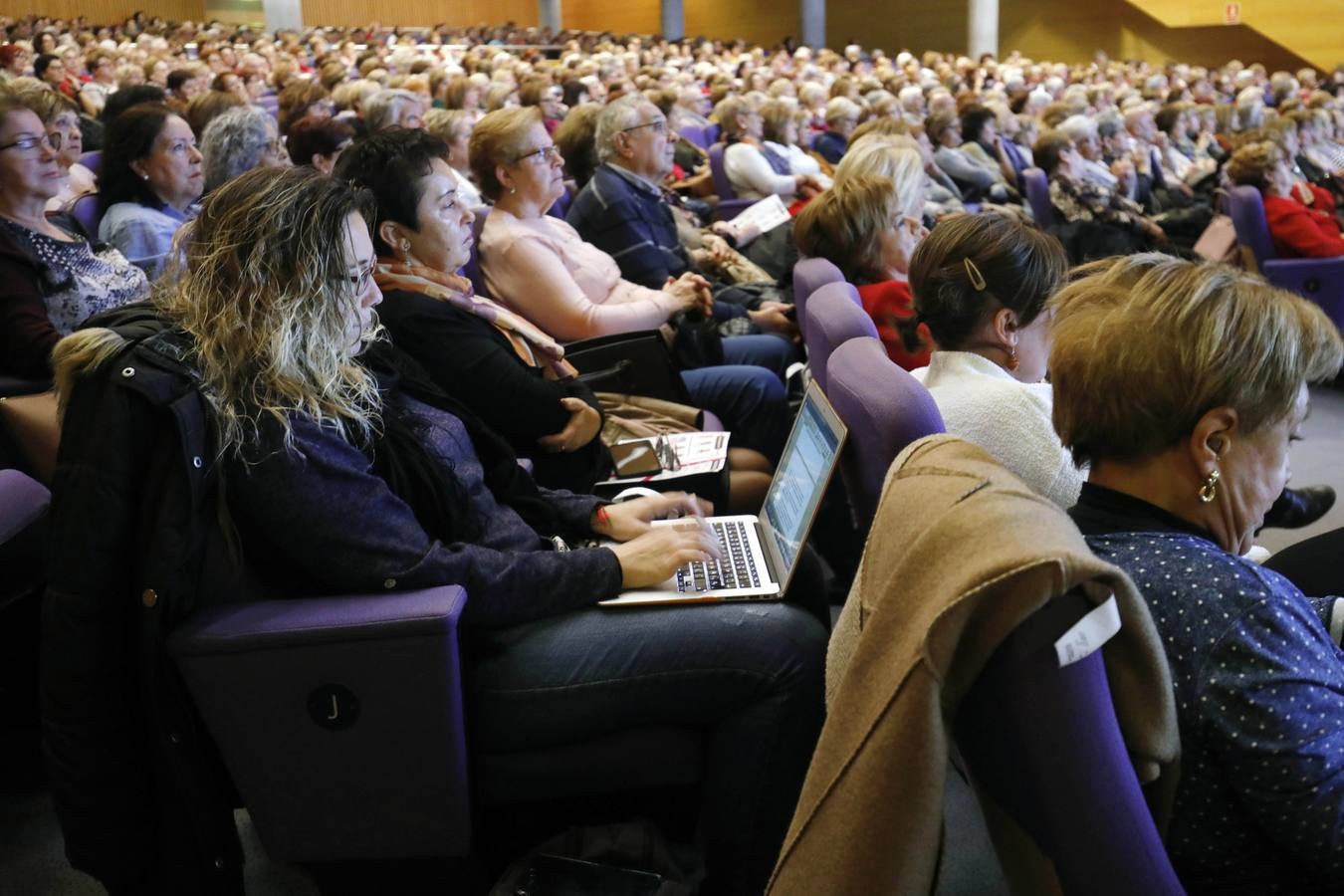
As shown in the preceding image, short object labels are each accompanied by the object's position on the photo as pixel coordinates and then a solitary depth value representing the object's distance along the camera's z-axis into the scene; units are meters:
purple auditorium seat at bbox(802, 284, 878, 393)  1.97
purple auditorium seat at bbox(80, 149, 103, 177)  4.81
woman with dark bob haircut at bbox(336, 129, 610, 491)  2.10
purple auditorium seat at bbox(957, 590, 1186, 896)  0.76
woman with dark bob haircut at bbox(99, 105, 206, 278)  3.04
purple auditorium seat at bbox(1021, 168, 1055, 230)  5.61
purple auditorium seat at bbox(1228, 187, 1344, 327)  4.36
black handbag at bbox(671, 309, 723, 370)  3.25
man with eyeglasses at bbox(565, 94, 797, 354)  3.58
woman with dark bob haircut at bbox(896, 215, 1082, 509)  1.92
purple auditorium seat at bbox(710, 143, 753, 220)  5.67
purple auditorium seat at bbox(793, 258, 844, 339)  2.59
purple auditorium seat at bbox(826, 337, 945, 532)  1.46
